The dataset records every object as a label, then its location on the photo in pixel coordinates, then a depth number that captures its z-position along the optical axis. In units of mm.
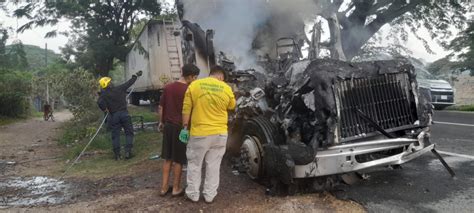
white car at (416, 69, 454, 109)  14781
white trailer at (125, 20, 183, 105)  11109
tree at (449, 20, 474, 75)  21031
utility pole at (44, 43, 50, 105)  28488
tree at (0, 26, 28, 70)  16078
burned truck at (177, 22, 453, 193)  4098
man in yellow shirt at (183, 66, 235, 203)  4141
